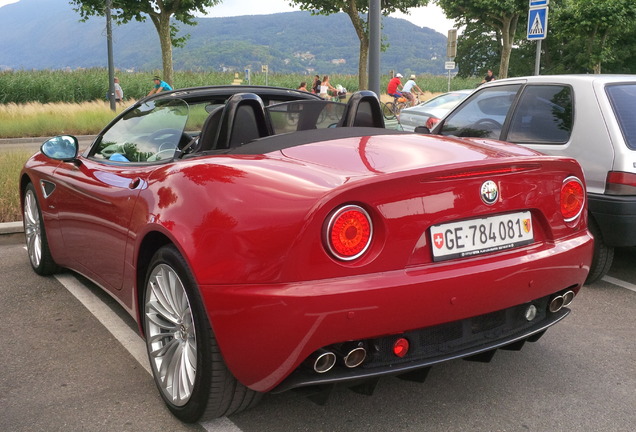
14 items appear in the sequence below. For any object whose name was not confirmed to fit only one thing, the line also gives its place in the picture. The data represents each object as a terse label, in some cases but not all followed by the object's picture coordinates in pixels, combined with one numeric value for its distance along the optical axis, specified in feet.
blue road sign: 35.70
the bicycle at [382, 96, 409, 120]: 67.36
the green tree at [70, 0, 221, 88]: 76.95
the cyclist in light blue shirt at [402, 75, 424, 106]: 75.82
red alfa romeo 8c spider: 7.73
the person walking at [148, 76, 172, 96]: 62.18
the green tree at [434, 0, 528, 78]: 102.99
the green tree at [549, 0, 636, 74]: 77.97
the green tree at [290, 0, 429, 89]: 88.12
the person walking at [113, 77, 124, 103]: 87.61
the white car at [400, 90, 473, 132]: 38.75
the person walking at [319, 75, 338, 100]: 94.89
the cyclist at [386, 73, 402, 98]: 75.62
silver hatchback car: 15.20
